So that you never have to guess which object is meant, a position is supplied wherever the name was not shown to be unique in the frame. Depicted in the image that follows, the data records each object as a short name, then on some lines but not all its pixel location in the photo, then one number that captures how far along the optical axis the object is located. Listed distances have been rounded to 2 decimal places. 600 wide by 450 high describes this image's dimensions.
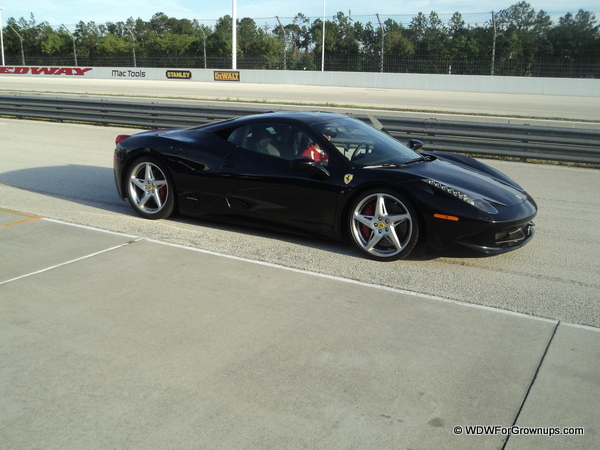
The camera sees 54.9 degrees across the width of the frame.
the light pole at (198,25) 43.19
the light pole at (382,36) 36.84
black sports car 5.12
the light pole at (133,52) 46.49
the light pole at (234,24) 39.51
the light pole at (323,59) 42.16
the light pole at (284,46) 40.90
